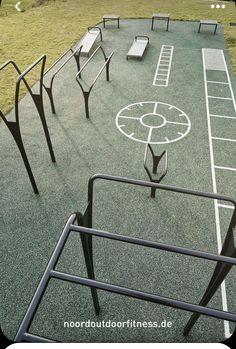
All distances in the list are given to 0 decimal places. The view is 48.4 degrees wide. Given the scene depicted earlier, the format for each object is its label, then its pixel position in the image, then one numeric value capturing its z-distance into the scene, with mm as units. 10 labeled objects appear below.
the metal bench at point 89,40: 12253
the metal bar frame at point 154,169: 5908
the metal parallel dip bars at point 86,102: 8118
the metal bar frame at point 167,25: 15219
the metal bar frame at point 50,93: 8039
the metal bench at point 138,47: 12056
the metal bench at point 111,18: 15406
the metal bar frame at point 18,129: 4843
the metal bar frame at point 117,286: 1510
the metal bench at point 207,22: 14500
